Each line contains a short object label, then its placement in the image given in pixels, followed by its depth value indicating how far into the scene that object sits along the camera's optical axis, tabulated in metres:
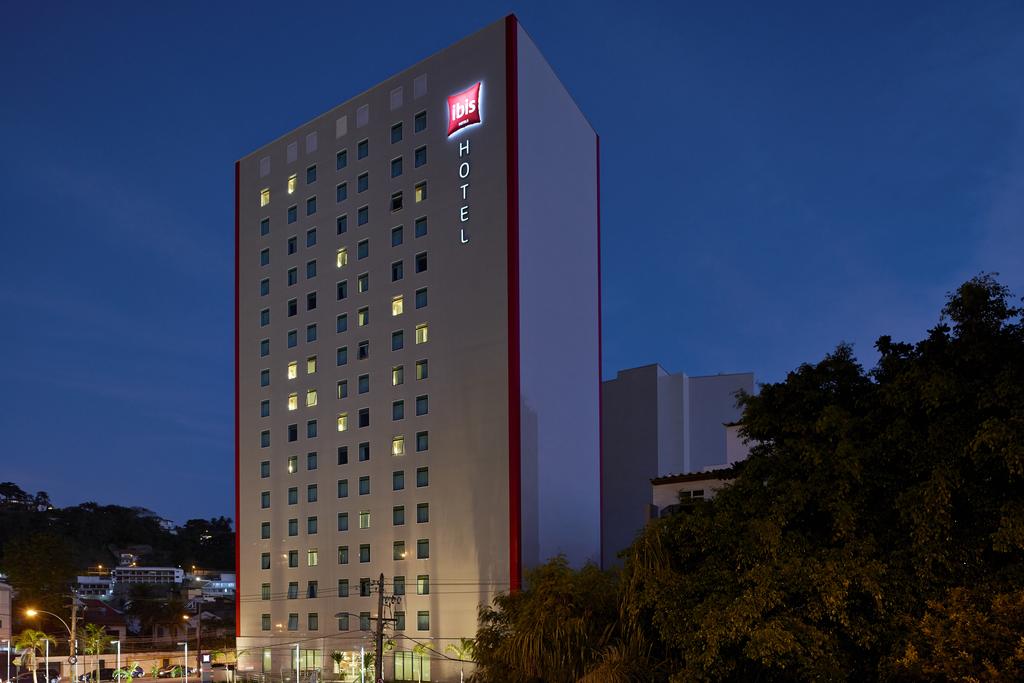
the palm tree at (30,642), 66.19
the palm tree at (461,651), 48.69
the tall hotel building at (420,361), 51.94
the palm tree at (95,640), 72.94
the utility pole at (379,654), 35.83
